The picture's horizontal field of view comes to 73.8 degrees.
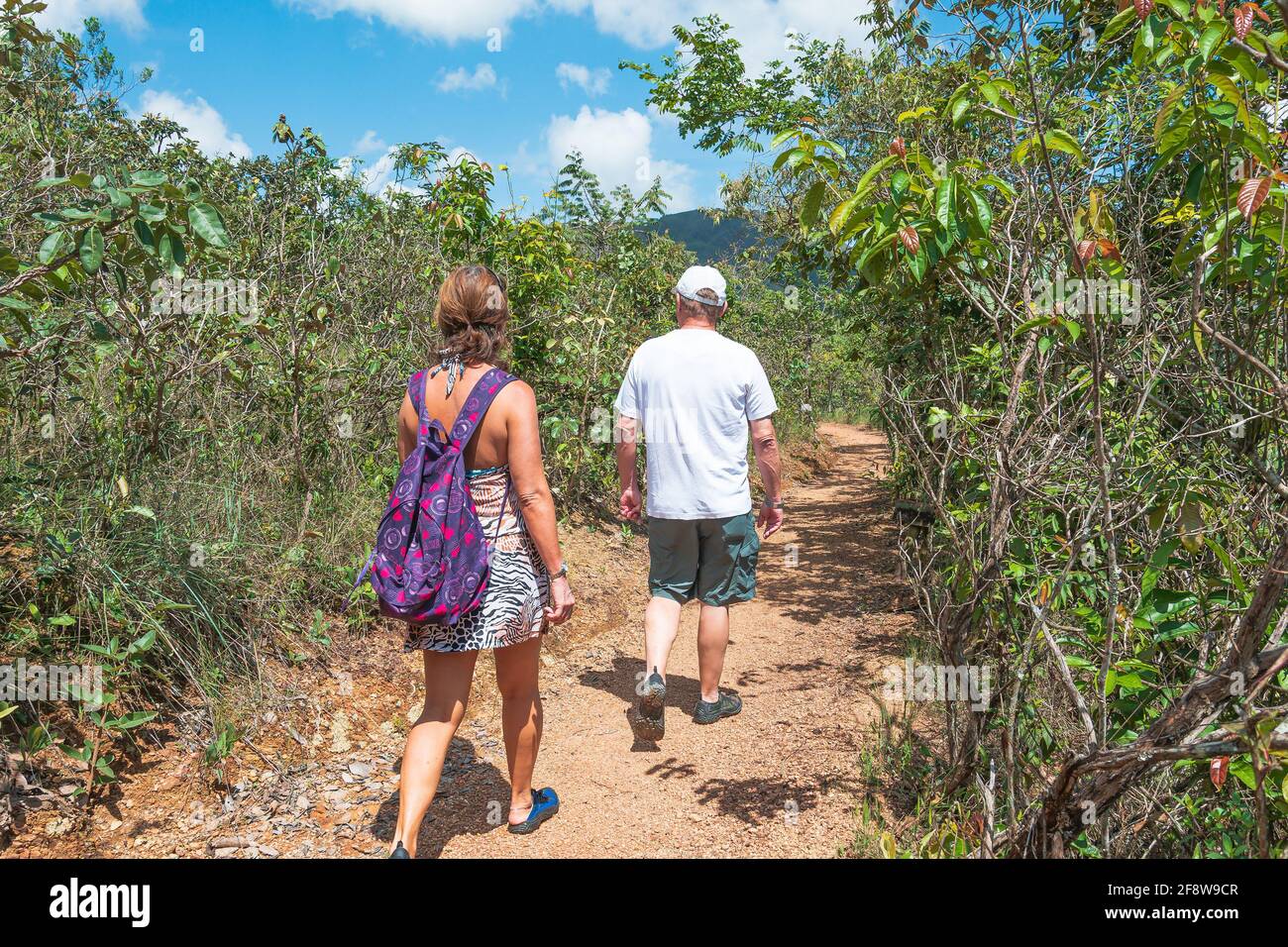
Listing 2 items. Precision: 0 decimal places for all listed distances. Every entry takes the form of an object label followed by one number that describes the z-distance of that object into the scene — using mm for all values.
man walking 3490
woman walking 2523
